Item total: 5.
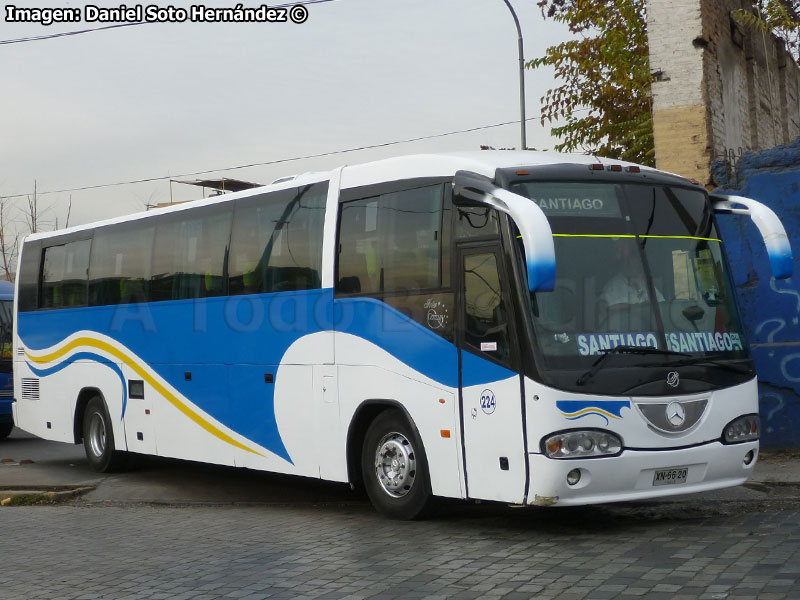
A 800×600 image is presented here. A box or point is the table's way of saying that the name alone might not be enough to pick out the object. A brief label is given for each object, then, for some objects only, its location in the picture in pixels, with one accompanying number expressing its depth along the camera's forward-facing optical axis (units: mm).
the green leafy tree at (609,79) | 22641
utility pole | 24106
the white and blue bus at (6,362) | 20484
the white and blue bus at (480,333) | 8547
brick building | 14688
